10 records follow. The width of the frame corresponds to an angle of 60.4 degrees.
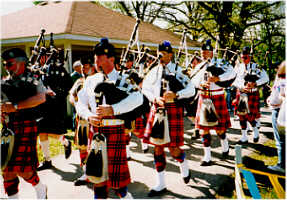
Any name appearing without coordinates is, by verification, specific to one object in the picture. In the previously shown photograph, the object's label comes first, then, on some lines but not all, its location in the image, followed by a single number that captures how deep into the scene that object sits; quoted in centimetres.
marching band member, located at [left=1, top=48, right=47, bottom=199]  250
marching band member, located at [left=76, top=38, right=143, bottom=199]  229
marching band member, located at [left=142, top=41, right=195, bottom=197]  313
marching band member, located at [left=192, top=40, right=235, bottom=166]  401
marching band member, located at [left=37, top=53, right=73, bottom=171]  392
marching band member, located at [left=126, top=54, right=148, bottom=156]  454
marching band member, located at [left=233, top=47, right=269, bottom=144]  512
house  755
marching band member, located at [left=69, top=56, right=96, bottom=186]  329
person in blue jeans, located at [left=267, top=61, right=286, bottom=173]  353
